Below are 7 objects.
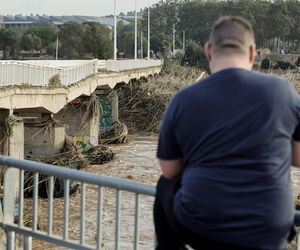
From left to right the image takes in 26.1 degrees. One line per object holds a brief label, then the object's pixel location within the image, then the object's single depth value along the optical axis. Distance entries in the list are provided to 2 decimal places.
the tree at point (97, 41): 75.00
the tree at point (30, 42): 87.26
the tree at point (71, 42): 76.69
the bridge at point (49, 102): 21.28
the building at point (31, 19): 155.93
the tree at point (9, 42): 84.96
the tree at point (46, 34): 89.49
